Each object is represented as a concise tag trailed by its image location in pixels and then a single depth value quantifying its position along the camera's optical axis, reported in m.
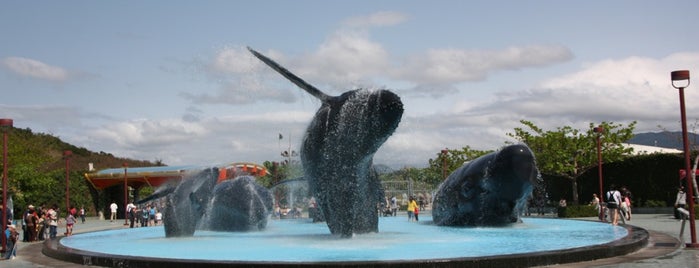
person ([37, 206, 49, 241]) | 24.50
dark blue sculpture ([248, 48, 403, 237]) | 16.52
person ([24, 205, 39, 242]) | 23.44
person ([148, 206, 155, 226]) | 36.23
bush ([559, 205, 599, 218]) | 35.47
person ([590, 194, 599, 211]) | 33.66
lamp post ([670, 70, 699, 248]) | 15.80
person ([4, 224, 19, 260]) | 16.83
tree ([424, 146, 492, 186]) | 58.66
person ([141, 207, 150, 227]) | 34.28
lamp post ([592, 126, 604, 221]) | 28.33
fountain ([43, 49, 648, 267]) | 13.62
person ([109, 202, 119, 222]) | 44.53
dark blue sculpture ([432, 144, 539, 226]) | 21.41
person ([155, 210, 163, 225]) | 36.20
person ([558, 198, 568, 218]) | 35.44
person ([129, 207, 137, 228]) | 32.85
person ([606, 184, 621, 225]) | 23.97
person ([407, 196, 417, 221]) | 31.83
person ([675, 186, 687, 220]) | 20.40
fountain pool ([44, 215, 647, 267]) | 12.54
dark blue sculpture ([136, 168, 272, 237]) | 21.23
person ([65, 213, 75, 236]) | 26.31
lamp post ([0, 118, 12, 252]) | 18.89
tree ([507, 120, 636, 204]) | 41.78
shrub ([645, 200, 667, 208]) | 39.45
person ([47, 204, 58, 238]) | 23.81
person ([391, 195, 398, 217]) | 41.91
